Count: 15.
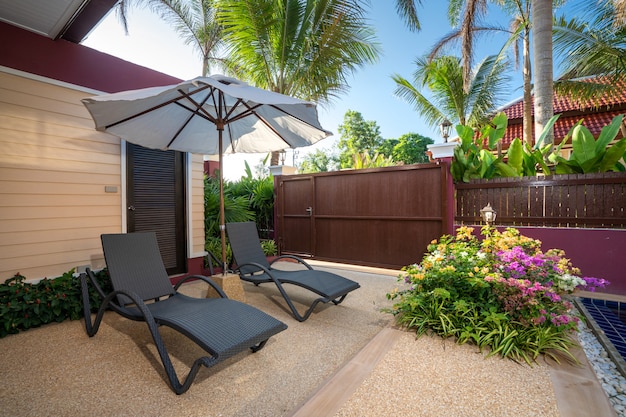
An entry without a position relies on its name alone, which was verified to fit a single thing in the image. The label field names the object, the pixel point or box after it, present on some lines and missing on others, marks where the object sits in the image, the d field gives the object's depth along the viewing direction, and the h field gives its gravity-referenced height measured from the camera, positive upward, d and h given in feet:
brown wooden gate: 18.20 -0.54
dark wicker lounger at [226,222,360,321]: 11.18 -2.90
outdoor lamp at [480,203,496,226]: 15.05 -0.47
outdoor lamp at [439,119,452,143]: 18.88 +4.81
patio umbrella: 9.51 +3.50
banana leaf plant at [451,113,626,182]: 14.84 +2.58
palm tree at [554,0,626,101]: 22.37 +13.07
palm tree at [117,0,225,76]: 38.40 +24.84
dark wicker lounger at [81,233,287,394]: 6.82 -2.92
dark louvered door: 14.90 +0.47
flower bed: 8.39 -3.03
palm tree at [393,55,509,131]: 39.78 +16.12
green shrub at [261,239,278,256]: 22.97 -3.16
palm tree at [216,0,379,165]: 23.62 +13.74
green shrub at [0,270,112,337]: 9.94 -3.29
